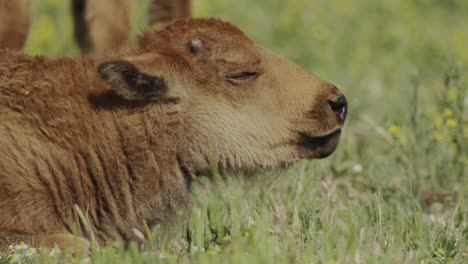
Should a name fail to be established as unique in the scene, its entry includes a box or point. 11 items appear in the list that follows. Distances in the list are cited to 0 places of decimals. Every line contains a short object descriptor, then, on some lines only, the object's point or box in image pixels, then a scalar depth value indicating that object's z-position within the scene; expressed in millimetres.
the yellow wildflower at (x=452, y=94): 13922
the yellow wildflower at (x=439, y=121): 13836
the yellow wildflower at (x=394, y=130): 13547
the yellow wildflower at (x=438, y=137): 13766
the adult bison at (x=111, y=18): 15422
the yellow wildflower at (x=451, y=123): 13422
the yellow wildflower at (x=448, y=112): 13711
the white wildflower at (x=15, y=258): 8348
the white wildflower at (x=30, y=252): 8445
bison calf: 9430
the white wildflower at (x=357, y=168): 13203
